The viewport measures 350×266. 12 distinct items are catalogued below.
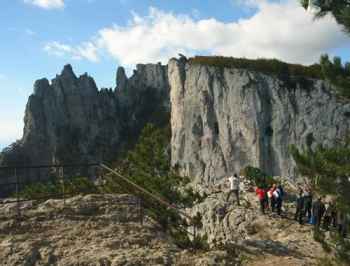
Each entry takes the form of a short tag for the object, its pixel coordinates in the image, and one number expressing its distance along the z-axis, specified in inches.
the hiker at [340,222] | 363.9
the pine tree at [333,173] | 205.3
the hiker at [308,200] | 478.6
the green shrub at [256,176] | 687.9
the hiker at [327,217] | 419.2
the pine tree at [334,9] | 212.5
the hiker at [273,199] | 511.3
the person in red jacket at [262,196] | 501.8
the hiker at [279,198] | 497.0
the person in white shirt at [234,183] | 533.6
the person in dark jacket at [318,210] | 426.9
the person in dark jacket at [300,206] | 464.8
